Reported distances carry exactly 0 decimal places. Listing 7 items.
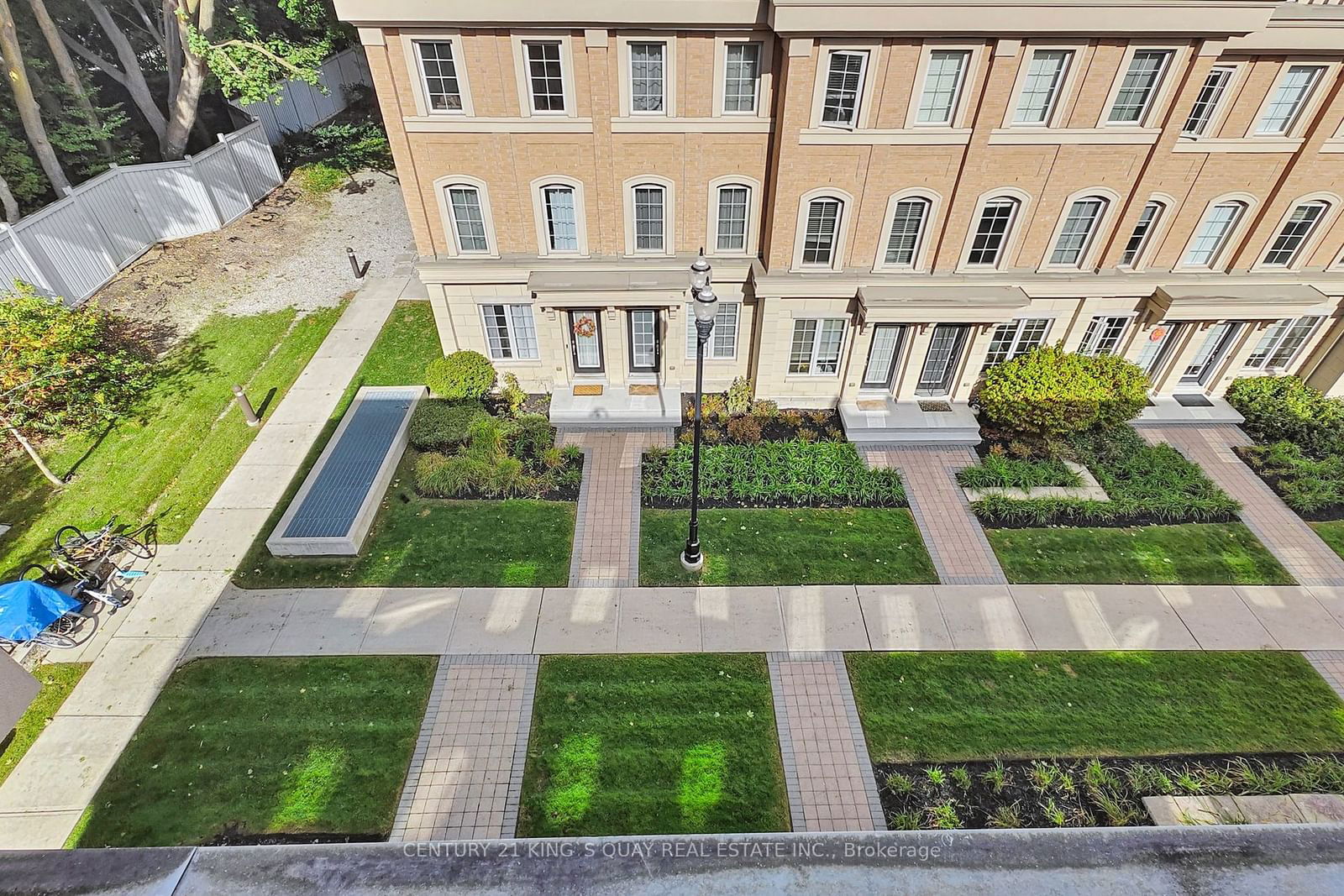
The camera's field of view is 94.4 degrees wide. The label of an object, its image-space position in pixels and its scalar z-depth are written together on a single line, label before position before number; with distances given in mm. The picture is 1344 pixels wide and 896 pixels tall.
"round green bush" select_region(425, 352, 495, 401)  17000
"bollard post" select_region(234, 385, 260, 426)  16734
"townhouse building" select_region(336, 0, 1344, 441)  12844
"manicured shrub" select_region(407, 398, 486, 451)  16208
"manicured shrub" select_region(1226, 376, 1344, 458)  16594
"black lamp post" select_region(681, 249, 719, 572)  9875
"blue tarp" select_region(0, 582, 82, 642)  11062
